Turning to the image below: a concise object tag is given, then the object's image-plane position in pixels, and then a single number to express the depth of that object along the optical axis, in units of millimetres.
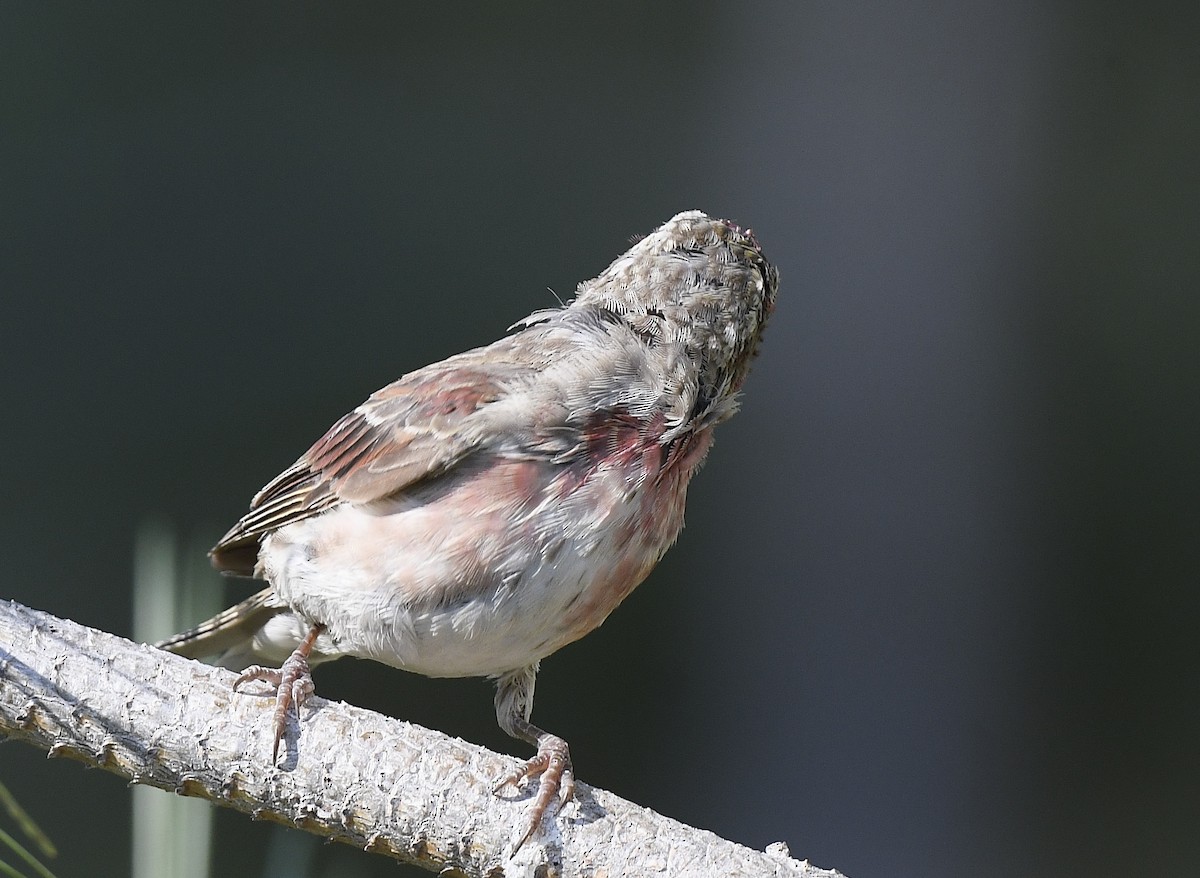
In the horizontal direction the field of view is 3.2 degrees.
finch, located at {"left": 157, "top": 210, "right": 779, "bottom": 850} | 3233
